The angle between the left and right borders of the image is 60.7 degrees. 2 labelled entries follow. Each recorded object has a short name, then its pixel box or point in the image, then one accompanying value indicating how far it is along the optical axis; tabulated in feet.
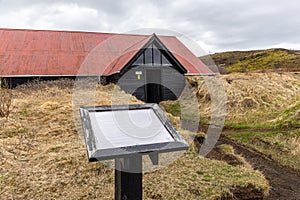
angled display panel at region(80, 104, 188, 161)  6.88
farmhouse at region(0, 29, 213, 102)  42.42
